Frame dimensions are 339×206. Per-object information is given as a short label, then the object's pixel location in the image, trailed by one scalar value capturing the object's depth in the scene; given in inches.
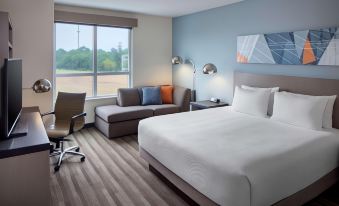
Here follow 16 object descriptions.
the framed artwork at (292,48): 127.0
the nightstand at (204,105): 184.4
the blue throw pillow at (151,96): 215.6
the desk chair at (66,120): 139.1
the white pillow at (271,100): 147.6
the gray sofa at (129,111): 184.4
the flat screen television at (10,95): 74.8
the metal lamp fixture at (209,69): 187.6
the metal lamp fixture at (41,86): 123.1
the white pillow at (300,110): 119.4
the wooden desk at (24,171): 70.2
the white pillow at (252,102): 145.5
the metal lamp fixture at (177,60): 224.1
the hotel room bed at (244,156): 78.7
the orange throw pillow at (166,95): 224.5
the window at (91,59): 199.3
